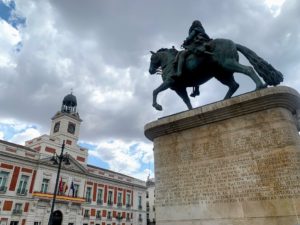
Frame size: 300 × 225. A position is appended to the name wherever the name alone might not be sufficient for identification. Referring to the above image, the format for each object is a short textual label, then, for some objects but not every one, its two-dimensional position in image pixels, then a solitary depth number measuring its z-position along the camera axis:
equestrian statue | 5.06
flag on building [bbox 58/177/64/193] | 37.16
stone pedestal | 3.76
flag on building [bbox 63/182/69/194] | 38.01
